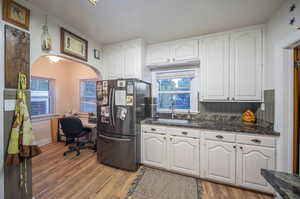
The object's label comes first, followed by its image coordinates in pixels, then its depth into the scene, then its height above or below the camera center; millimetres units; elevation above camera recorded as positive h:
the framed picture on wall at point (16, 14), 1292 +962
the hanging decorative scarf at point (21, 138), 1286 -434
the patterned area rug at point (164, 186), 1632 -1285
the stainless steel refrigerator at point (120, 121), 2141 -403
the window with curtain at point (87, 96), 3885 +95
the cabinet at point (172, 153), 1939 -914
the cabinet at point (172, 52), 2345 +975
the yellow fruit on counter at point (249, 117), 2053 -297
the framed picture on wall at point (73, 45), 1872 +908
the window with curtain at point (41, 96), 3292 +77
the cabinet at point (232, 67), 1950 +562
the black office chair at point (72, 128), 2779 -677
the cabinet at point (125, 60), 2461 +836
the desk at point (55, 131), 3518 -934
